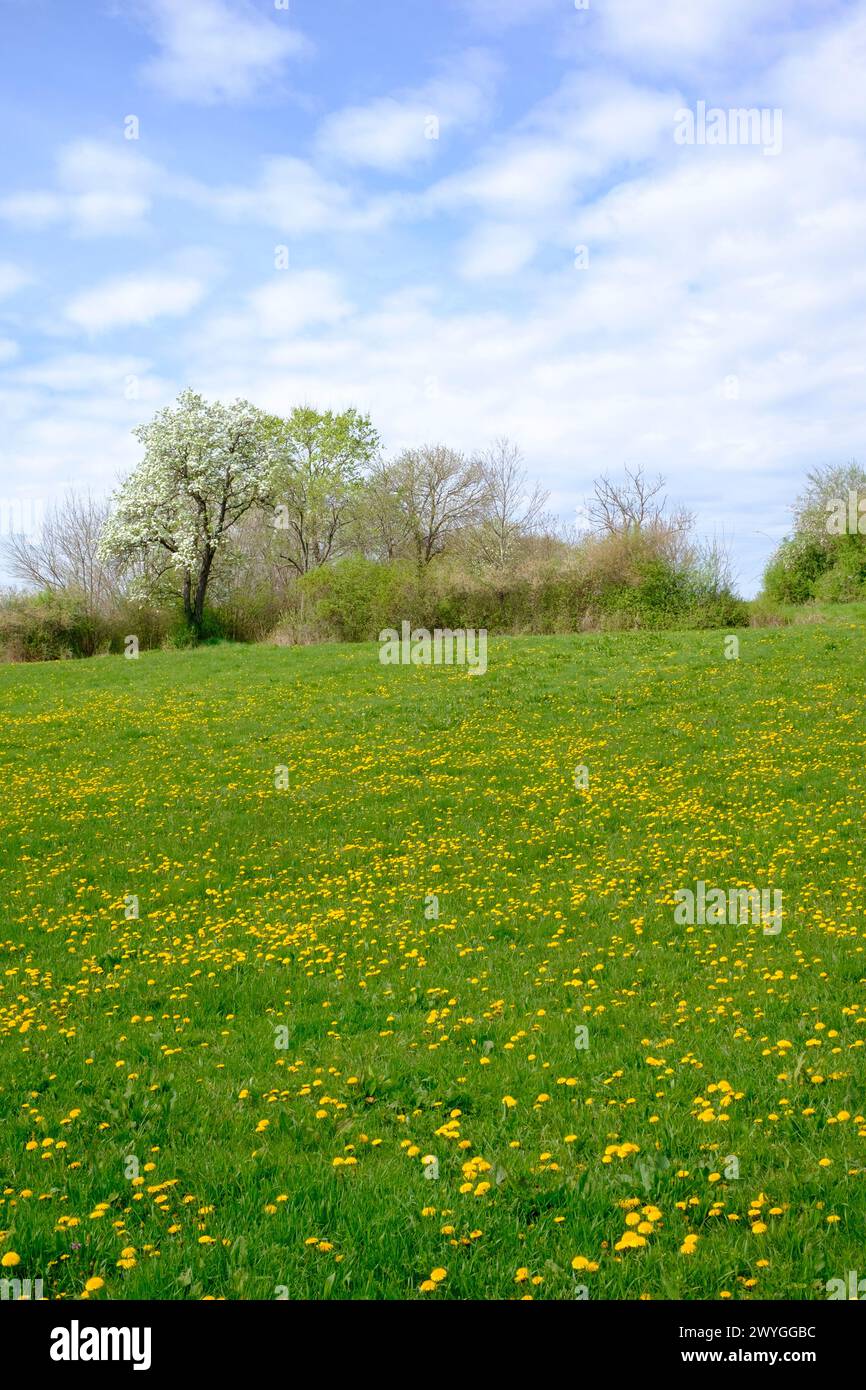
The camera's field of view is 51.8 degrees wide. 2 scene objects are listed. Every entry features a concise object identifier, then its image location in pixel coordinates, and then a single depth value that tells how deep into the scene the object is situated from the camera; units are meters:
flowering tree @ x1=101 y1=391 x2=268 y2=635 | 47.47
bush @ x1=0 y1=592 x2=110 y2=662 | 44.88
